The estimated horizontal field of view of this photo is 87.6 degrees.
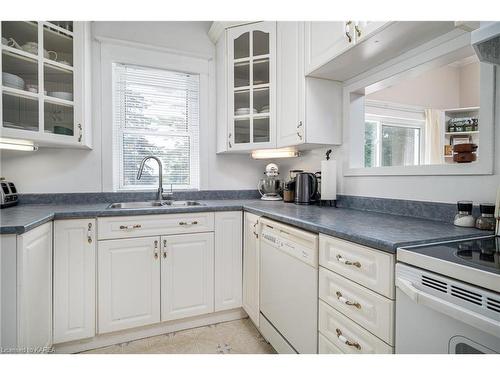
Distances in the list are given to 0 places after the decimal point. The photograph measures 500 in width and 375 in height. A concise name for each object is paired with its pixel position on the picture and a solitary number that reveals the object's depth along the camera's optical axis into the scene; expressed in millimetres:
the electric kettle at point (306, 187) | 2078
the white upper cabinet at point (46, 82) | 1639
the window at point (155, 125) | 2344
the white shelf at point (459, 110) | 2741
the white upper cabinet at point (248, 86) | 2180
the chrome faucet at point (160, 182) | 2260
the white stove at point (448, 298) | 619
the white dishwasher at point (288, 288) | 1277
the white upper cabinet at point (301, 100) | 1869
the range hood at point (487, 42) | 790
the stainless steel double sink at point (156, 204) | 2236
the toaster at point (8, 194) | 1751
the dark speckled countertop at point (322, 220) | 983
